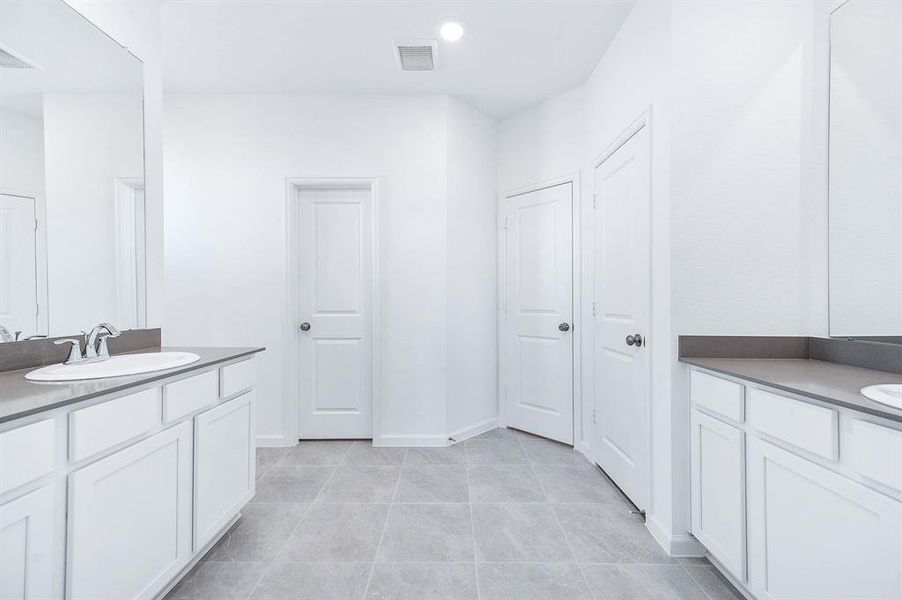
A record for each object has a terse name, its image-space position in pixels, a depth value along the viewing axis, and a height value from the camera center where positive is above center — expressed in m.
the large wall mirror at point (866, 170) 1.44 +0.50
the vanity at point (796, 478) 0.96 -0.56
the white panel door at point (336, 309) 3.18 -0.08
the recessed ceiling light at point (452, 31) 2.31 +1.64
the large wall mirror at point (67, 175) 1.40 +0.53
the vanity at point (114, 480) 0.95 -0.56
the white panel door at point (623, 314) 2.04 -0.10
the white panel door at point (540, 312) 3.10 -0.12
